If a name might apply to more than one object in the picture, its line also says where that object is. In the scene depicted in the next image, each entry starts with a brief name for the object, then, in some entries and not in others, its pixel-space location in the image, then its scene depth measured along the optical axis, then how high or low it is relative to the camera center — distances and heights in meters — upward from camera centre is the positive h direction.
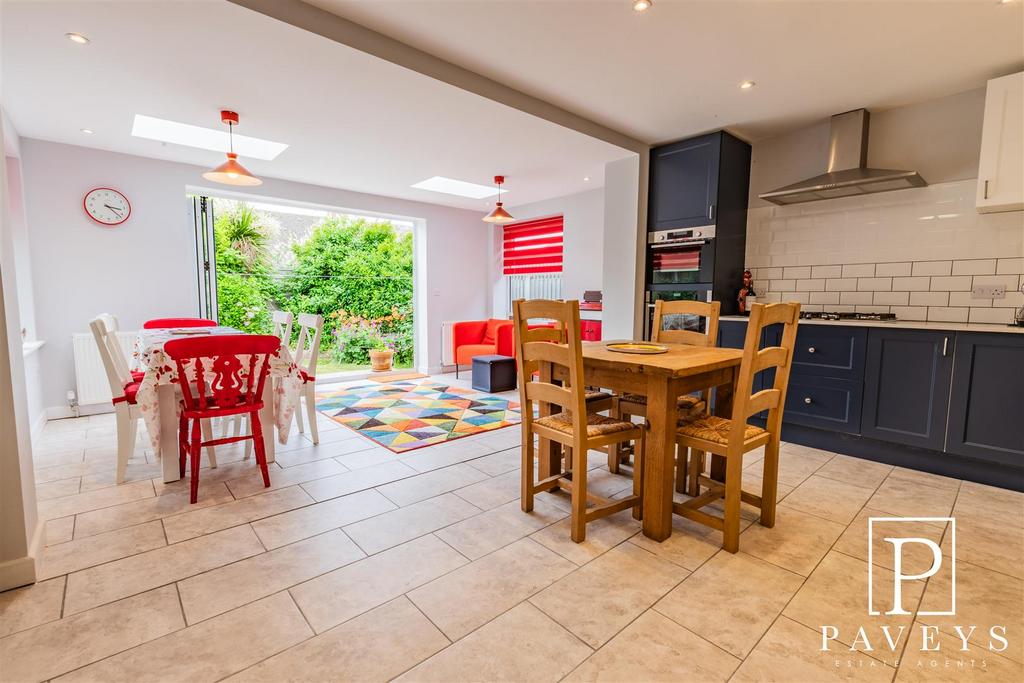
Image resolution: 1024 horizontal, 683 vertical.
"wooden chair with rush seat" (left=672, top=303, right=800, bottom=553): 1.89 -0.59
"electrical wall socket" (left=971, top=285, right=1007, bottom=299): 3.05 +0.08
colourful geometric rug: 3.62 -1.09
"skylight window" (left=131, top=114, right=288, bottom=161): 3.75 +1.38
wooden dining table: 1.96 -0.39
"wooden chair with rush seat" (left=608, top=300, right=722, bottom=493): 2.51 -0.26
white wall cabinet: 2.79 +0.97
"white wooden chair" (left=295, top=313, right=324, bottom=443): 3.36 -0.59
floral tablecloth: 2.47 -0.49
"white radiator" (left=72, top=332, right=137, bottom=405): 4.15 -0.73
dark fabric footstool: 5.18 -0.88
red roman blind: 6.56 +0.77
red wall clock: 4.21 +0.81
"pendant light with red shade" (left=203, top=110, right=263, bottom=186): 3.26 +0.87
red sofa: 6.27 -0.60
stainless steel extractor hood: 3.28 +0.96
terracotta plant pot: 6.75 -0.96
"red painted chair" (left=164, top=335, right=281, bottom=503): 2.37 -0.47
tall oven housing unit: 3.97 +0.74
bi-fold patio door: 4.89 +0.41
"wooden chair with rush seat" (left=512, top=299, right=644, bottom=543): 1.96 -0.60
